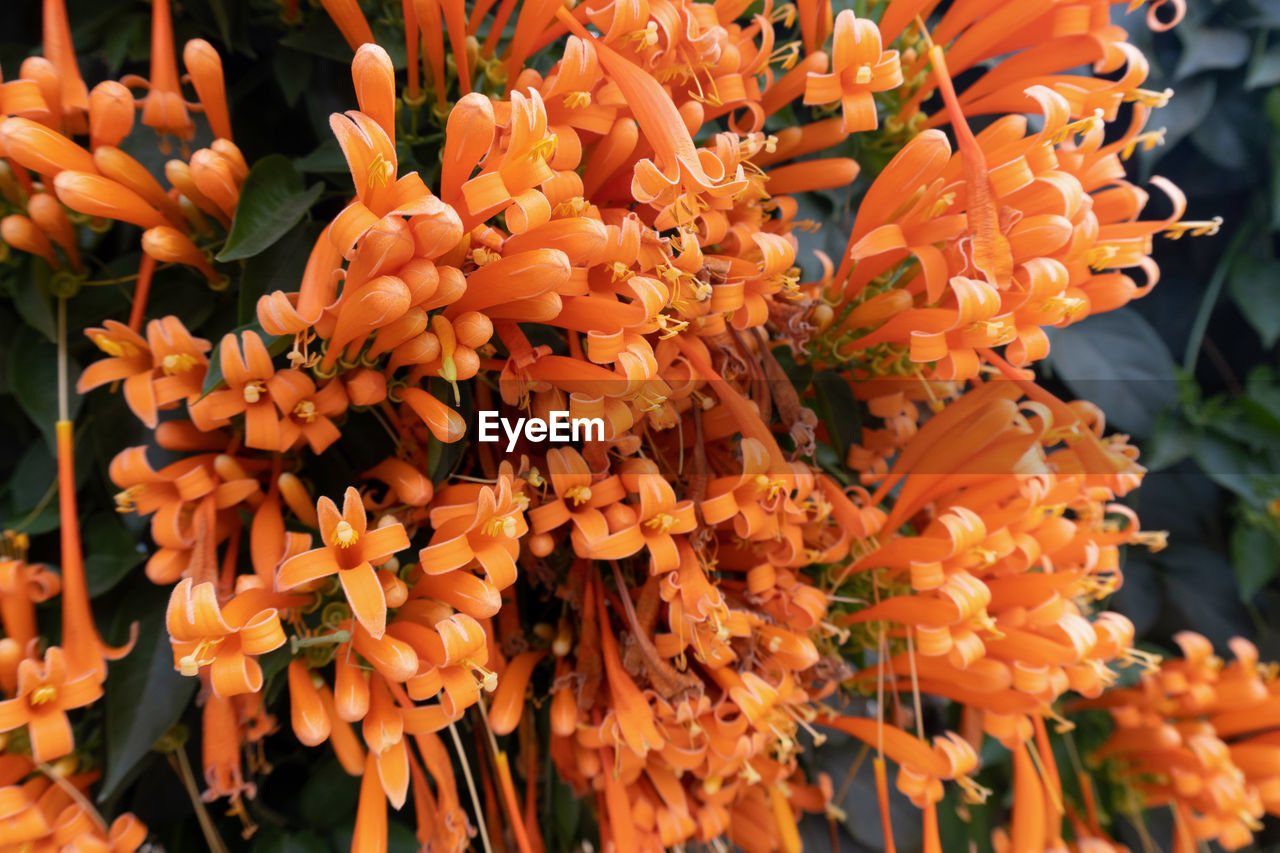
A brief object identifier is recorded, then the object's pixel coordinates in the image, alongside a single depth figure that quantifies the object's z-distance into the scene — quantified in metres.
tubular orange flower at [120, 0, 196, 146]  0.33
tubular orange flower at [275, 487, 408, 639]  0.24
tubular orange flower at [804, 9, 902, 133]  0.31
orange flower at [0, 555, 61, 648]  0.34
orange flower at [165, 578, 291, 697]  0.23
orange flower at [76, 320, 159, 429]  0.29
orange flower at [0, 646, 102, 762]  0.29
